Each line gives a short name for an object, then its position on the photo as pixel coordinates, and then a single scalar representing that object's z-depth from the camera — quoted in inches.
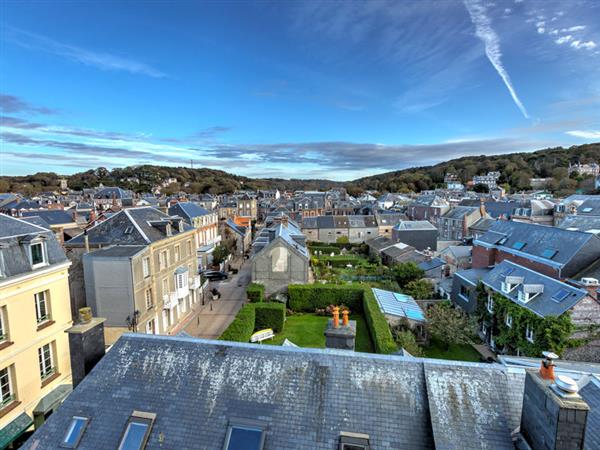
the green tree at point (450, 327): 866.1
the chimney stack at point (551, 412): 239.0
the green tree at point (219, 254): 1736.0
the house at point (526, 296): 713.6
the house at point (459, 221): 2310.5
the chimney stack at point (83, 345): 374.3
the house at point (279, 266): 1280.8
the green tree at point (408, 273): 1451.8
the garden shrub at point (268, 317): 1053.2
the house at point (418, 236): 2192.4
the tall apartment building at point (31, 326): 518.6
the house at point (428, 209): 2810.0
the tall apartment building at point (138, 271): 821.2
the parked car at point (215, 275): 1636.0
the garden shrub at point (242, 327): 823.0
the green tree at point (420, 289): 1306.6
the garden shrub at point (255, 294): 1202.9
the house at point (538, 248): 920.3
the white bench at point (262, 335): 956.9
